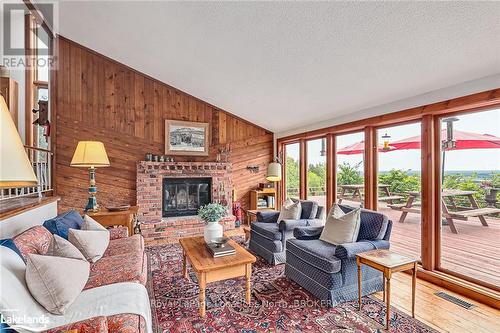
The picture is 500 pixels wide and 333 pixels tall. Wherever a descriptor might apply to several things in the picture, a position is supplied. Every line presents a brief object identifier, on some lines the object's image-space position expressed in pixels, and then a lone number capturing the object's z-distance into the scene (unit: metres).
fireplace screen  5.27
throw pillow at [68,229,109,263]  2.36
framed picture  5.32
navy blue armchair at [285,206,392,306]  2.43
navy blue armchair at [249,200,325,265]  3.49
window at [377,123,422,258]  3.41
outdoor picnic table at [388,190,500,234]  2.84
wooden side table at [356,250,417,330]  2.10
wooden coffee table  2.28
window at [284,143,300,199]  5.98
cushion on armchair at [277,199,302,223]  3.76
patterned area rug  2.11
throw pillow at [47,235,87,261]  1.92
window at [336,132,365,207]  4.22
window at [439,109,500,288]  2.72
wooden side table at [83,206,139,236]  3.59
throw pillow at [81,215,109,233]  2.76
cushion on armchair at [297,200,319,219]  3.77
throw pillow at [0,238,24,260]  1.66
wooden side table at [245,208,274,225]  4.49
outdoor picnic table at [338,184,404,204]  3.79
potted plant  2.87
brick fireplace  4.86
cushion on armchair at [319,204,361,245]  2.76
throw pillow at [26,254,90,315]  1.48
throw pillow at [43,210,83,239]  2.44
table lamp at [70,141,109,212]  3.44
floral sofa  1.35
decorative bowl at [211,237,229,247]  2.68
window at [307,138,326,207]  5.12
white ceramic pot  2.86
